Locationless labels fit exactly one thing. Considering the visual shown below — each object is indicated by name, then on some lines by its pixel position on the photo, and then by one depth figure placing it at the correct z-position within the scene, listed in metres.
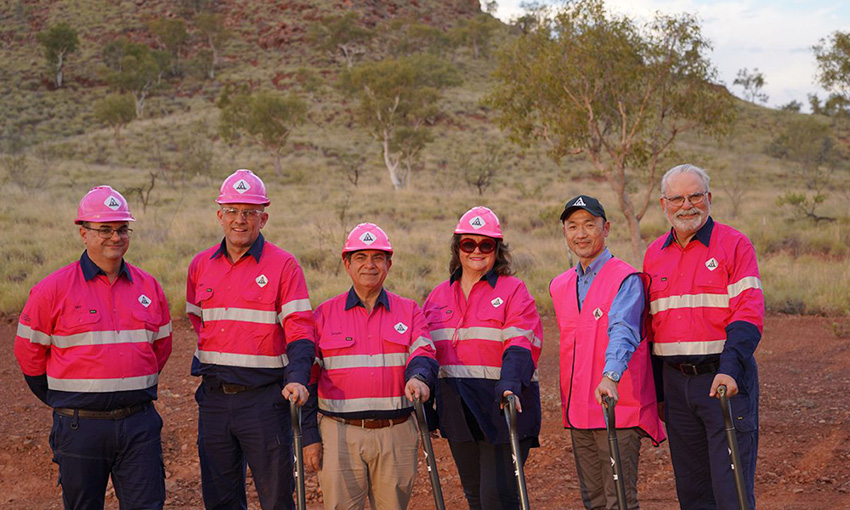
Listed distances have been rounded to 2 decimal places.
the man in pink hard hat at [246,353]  4.74
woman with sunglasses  4.57
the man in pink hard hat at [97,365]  4.56
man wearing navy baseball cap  4.29
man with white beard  4.32
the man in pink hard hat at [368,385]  4.42
